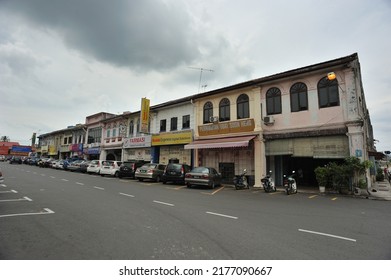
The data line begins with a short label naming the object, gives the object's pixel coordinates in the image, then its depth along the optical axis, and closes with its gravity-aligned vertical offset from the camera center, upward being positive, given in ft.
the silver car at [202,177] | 48.86 -1.89
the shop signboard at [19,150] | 226.99 +15.02
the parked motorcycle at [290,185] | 43.60 -2.89
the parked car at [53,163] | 115.28 +1.22
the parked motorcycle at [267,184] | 46.34 -2.92
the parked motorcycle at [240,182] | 50.99 -2.91
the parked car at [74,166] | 93.30 -0.07
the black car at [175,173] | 54.56 -1.22
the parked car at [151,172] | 59.72 -1.22
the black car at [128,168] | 67.36 -0.37
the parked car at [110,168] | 74.43 -0.47
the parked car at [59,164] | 108.88 +0.70
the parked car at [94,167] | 80.84 -0.28
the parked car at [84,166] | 89.12 -0.01
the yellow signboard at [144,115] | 80.03 +18.89
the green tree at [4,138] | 375.14 +44.24
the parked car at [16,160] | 167.12 +3.33
